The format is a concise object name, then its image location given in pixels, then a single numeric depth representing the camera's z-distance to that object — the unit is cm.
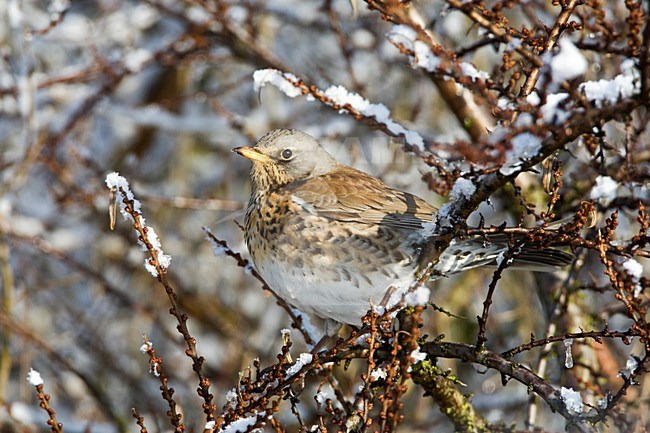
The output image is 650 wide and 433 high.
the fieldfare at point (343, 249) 697
